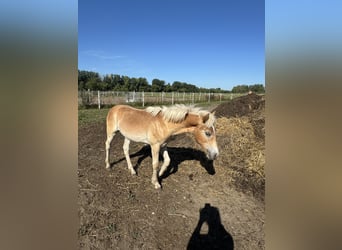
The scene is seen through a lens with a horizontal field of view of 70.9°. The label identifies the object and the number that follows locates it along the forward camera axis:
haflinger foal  2.86
